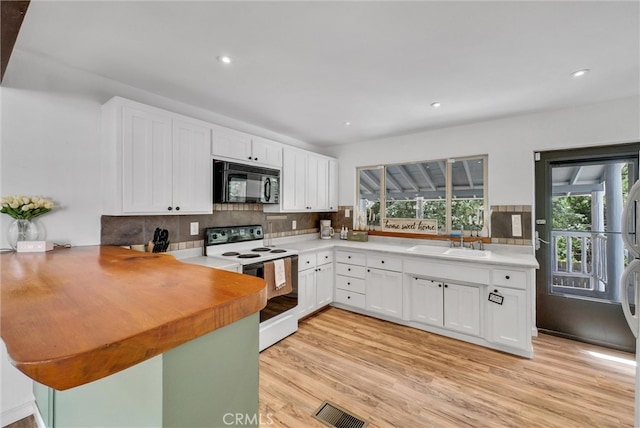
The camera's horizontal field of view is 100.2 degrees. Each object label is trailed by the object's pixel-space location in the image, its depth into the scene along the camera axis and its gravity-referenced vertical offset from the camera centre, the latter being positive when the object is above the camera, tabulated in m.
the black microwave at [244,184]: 2.71 +0.36
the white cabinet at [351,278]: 3.47 -0.83
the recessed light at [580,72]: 2.05 +1.11
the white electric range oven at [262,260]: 2.61 -0.43
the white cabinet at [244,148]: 2.69 +0.76
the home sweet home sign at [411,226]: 3.64 -0.14
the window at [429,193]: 3.37 +0.32
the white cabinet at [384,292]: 3.20 -0.94
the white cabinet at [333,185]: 4.29 +0.51
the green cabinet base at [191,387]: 0.66 -0.46
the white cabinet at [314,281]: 3.18 -0.82
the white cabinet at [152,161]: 2.03 +0.47
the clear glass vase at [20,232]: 1.71 -0.09
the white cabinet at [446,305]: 2.77 -0.98
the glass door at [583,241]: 2.69 -0.29
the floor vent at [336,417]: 1.73 -1.34
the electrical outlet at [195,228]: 2.75 -0.11
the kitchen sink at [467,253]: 2.86 -0.43
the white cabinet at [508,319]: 2.50 -1.00
